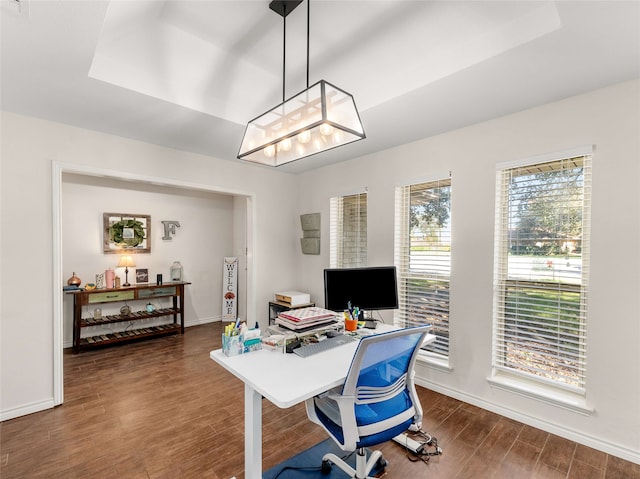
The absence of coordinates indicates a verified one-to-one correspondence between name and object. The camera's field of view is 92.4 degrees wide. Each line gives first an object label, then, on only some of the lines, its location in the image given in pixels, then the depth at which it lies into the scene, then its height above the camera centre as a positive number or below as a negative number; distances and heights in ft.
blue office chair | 4.68 -2.77
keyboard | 6.18 -2.37
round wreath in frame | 15.05 +0.00
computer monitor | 8.63 -1.53
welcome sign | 18.66 -3.37
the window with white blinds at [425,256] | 9.93 -0.72
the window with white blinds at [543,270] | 7.44 -0.90
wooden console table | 13.35 -4.02
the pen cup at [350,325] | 7.75 -2.28
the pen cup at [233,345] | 6.12 -2.24
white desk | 4.71 -2.42
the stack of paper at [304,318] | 7.23 -2.05
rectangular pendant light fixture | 5.43 +2.13
